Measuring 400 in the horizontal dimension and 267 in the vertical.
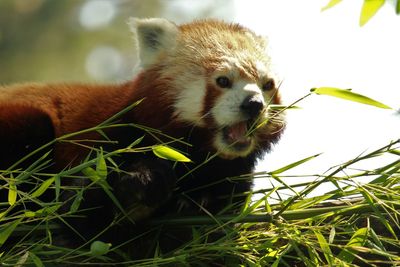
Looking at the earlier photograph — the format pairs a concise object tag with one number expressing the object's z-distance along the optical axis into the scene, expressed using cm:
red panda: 693
